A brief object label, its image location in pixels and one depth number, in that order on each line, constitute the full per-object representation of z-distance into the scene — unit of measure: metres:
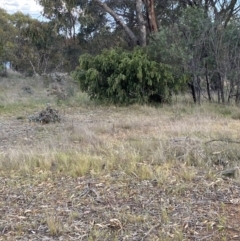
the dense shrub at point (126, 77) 12.61
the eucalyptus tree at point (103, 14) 15.46
